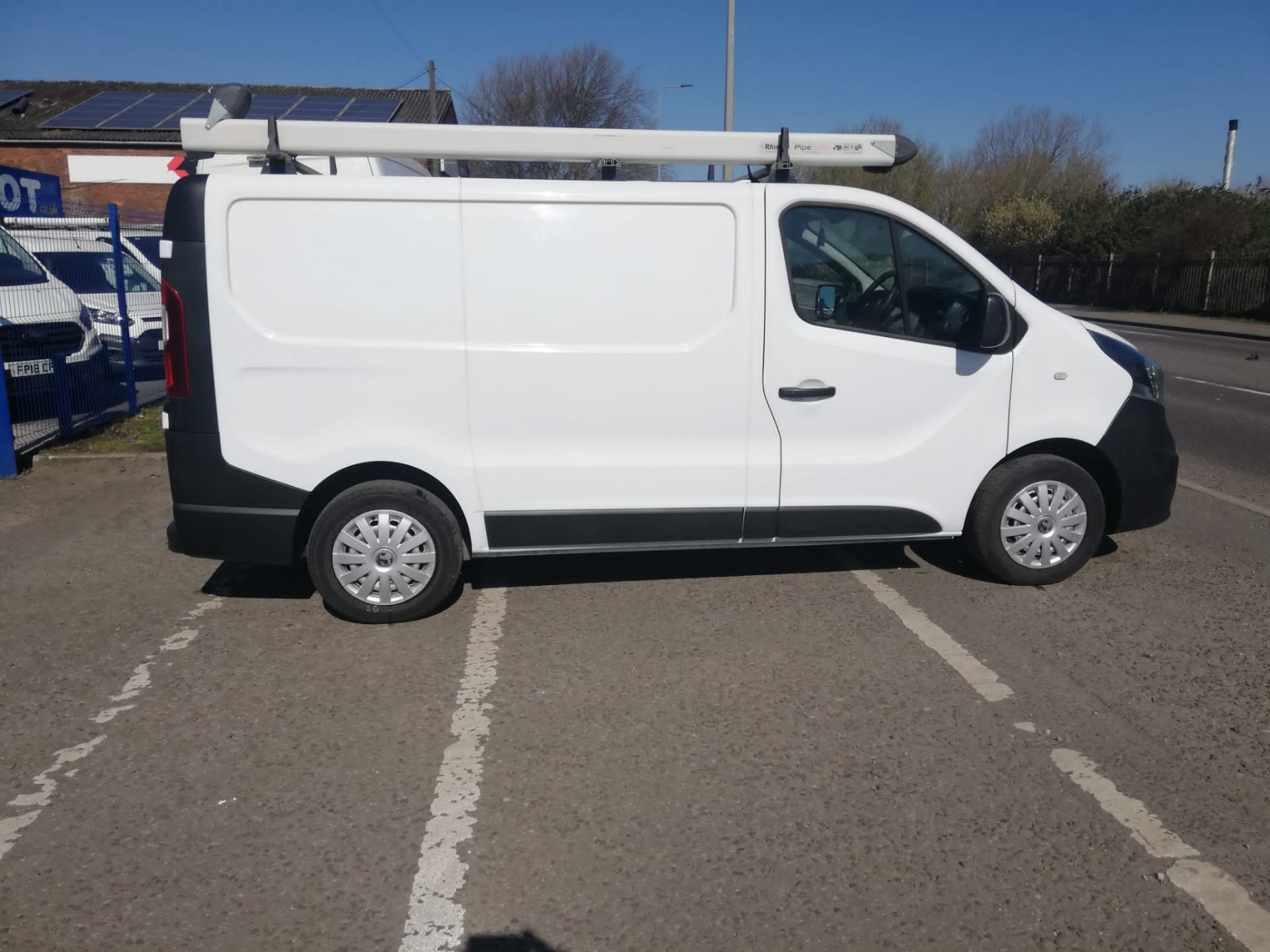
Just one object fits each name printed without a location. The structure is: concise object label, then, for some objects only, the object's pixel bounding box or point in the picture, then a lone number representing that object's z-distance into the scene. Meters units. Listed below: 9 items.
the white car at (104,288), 10.21
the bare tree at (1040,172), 44.88
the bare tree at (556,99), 42.84
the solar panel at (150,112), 28.39
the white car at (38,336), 8.16
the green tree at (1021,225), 41.06
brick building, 28.27
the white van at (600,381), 4.43
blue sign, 8.16
